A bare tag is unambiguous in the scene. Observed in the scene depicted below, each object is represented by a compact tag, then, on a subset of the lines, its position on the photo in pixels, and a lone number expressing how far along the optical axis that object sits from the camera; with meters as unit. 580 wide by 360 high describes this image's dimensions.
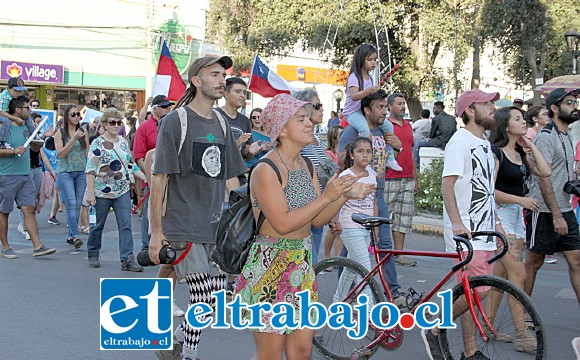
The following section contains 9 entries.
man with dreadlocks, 4.86
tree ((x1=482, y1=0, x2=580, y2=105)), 21.12
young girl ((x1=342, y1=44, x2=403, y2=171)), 7.05
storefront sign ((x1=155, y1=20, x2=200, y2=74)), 34.56
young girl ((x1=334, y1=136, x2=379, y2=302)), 5.98
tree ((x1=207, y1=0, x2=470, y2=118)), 21.77
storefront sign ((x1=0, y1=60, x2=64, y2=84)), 28.56
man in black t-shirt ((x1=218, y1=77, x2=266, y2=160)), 7.11
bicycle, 4.55
